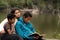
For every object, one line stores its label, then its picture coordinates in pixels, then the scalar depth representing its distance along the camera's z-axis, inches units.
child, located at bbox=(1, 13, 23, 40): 206.0
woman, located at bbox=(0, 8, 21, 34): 231.9
